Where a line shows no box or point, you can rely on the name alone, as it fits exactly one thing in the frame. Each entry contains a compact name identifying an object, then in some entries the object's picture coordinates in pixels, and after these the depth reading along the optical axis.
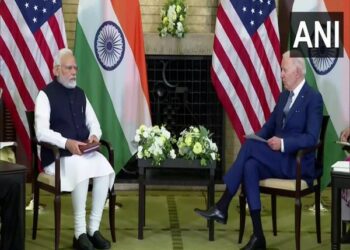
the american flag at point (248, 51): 6.66
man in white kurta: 5.38
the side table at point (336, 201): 4.72
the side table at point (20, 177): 4.71
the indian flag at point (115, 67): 6.59
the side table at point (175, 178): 5.61
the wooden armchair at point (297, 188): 5.28
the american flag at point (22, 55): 6.49
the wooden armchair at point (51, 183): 5.26
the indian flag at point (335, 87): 6.56
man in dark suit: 5.38
